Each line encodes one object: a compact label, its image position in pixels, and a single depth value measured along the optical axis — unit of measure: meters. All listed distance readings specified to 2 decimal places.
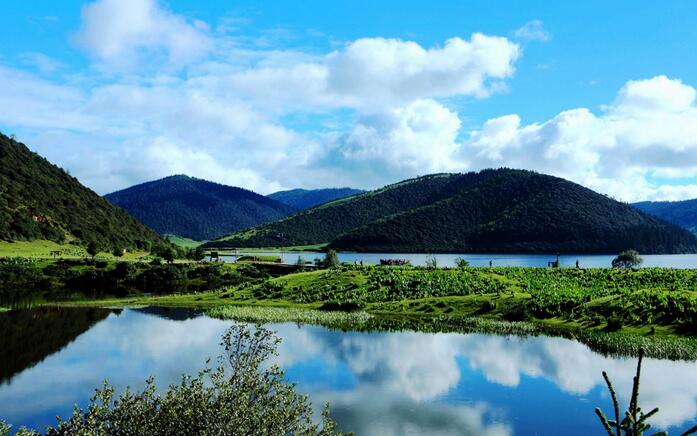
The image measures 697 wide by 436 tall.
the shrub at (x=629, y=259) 149.00
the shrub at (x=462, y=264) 115.25
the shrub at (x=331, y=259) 140.12
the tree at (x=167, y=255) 163.12
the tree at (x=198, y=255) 184.76
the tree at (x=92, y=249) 162.00
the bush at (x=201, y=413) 17.72
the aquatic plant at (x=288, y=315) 77.31
